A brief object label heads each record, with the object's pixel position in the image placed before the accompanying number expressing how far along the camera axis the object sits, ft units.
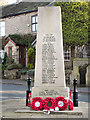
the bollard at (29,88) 30.58
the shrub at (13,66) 93.45
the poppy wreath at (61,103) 25.77
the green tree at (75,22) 82.84
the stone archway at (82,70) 69.00
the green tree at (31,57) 93.30
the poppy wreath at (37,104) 25.88
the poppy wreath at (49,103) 25.73
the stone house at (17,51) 105.91
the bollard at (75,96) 30.13
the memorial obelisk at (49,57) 26.91
